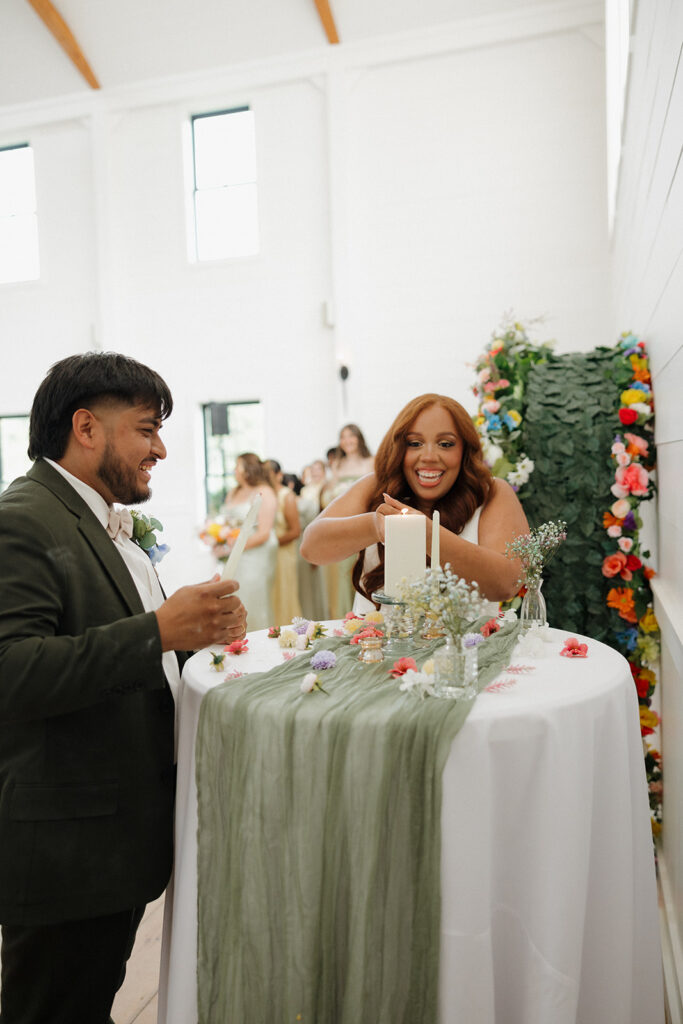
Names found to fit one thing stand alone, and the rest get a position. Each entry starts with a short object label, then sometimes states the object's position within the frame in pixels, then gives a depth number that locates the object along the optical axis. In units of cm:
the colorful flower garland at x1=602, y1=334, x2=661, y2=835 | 316
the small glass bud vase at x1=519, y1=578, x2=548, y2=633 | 195
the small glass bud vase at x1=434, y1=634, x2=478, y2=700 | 139
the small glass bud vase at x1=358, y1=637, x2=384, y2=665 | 168
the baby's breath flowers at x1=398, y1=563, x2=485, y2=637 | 138
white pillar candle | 175
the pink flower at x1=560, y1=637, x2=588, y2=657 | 169
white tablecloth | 127
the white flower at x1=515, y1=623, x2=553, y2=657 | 170
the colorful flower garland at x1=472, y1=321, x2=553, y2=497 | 341
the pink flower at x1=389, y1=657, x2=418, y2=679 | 156
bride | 239
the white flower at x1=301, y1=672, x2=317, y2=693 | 146
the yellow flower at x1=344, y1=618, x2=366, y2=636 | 203
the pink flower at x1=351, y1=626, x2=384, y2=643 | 174
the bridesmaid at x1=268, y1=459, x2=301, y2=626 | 615
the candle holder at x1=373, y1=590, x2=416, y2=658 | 174
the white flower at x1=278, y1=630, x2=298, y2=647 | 188
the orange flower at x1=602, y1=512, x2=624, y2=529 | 322
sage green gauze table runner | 128
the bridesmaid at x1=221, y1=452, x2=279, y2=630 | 577
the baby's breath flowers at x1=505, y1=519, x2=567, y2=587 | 189
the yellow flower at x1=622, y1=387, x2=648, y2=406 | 315
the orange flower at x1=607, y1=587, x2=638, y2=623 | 320
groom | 134
